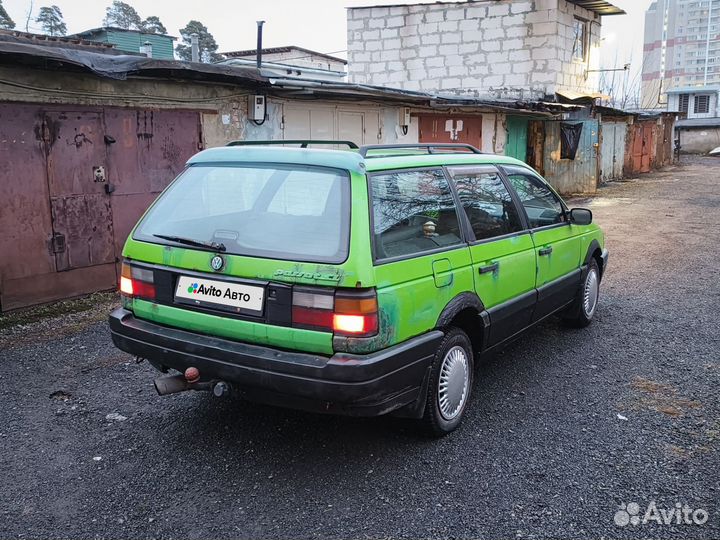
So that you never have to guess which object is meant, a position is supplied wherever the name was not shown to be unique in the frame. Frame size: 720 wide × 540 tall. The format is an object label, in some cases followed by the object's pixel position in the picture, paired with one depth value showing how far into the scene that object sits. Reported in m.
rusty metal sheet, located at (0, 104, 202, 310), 6.54
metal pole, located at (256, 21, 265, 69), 12.66
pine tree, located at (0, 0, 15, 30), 36.00
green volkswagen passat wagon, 3.04
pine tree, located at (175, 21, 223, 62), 48.12
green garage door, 18.17
